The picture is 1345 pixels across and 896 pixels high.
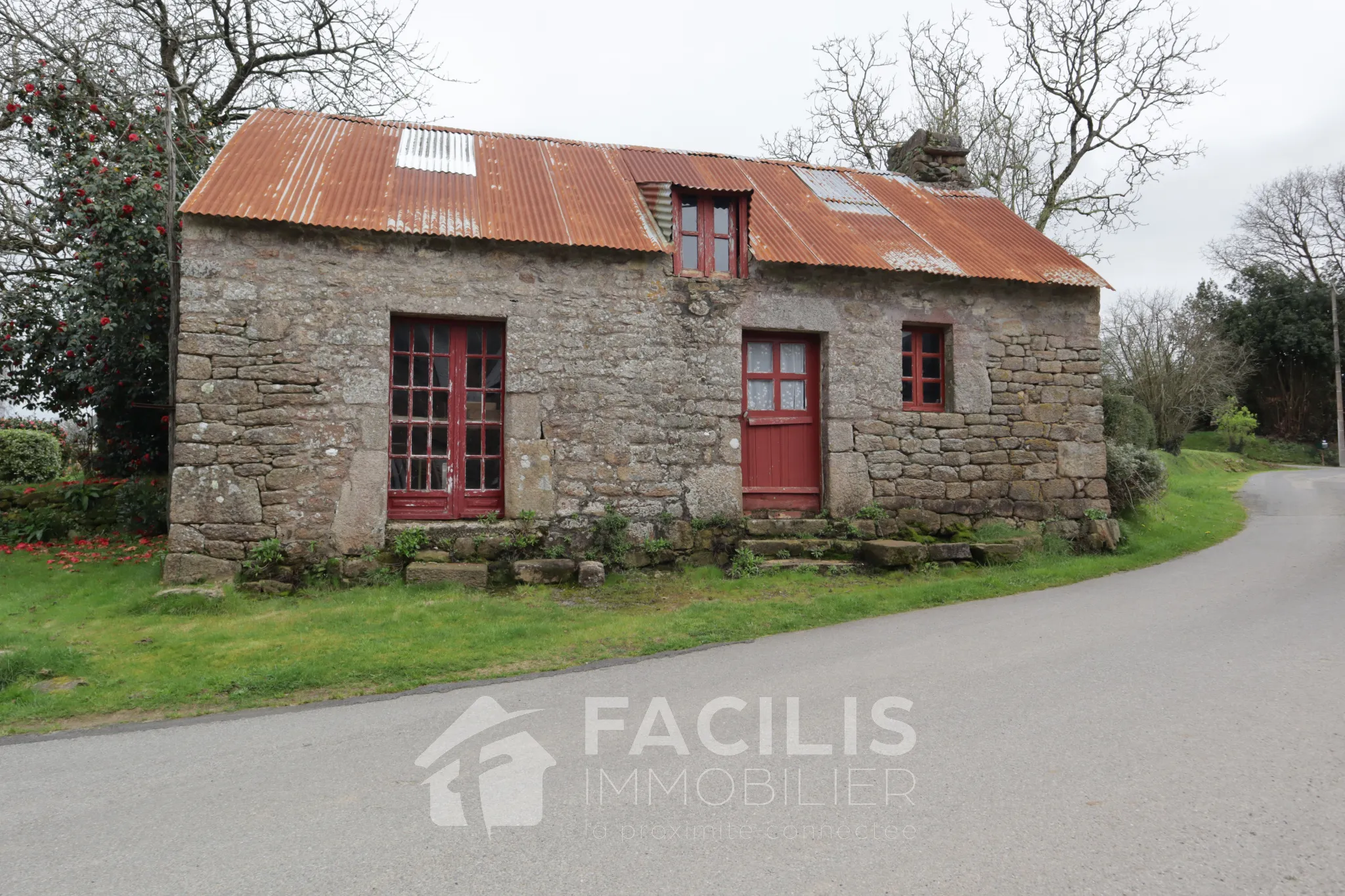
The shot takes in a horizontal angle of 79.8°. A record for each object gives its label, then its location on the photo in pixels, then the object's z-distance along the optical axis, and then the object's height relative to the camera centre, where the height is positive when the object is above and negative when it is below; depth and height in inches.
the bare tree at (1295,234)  1325.0 +391.4
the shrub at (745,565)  356.8 -44.2
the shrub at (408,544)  333.4 -31.8
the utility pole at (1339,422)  1242.0 +67.2
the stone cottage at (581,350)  327.9 +54.1
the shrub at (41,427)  553.3 +28.8
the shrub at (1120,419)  531.8 +31.1
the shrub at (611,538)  356.8 -31.9
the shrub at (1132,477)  453.1 -6.6
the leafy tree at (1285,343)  1293.1 +199.0
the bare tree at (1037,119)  716.7 +339.5
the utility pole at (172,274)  334.6 +83.5
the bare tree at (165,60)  446.6 +265.0
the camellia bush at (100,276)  392.8 +97.0
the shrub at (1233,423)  1233.4 +65.2
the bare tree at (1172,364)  1072.2 +145.4
